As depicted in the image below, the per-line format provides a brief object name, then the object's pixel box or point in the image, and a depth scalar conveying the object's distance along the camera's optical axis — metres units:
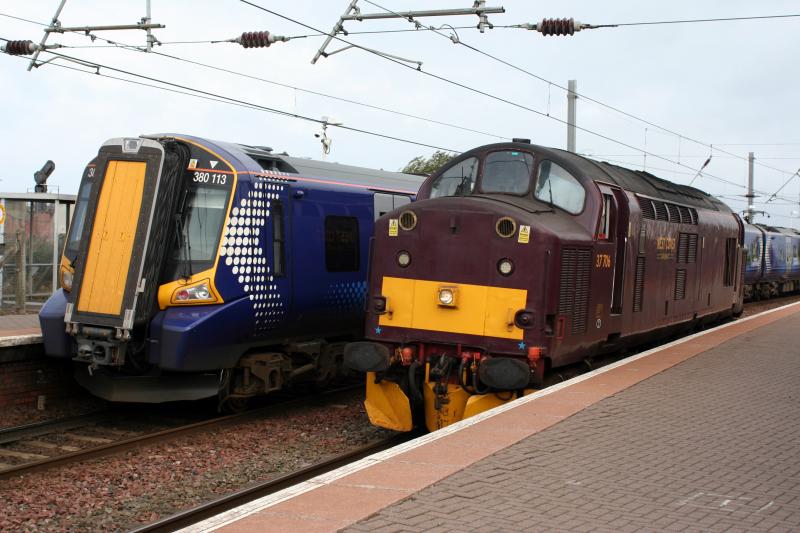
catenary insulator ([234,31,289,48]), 15.70
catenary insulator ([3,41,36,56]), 16.91
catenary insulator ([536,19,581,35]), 15.01
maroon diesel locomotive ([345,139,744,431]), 9.41
